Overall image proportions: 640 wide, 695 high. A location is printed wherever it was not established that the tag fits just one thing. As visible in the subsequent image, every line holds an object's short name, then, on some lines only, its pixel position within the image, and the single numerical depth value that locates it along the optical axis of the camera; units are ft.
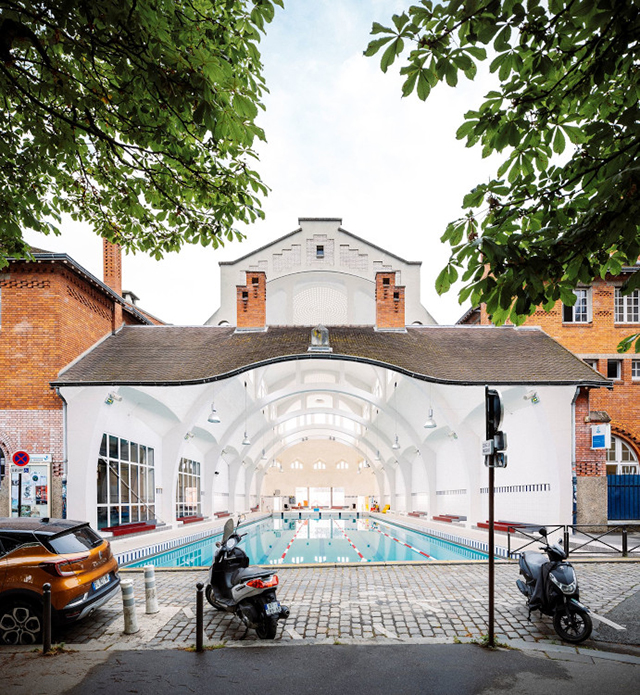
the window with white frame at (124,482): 59.57
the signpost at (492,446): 20.15
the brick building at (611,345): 70.08
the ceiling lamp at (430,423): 65.82
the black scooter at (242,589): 21.44
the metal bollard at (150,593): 25.50
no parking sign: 40.81
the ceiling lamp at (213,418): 64.03
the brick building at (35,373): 50.88
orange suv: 21.13
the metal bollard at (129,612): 22.33
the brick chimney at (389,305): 71.15
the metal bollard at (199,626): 20.06
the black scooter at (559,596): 20.76
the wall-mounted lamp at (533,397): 56.34
